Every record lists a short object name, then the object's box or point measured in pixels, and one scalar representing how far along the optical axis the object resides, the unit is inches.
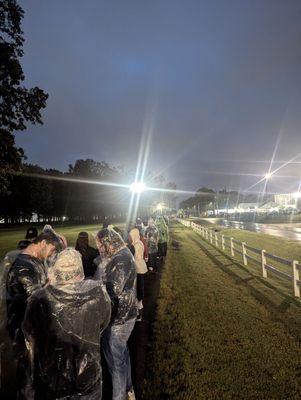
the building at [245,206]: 6983.3
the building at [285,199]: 4507.1
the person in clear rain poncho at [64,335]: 108.0
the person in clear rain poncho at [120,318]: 150.3
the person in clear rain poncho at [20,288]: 133.3
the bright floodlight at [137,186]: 1486.8
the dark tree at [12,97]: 692.1
